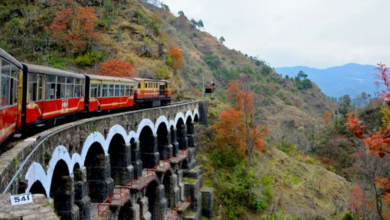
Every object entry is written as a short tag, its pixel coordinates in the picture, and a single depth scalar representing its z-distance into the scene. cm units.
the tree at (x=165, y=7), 10475
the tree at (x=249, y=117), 2594
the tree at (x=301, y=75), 10244
